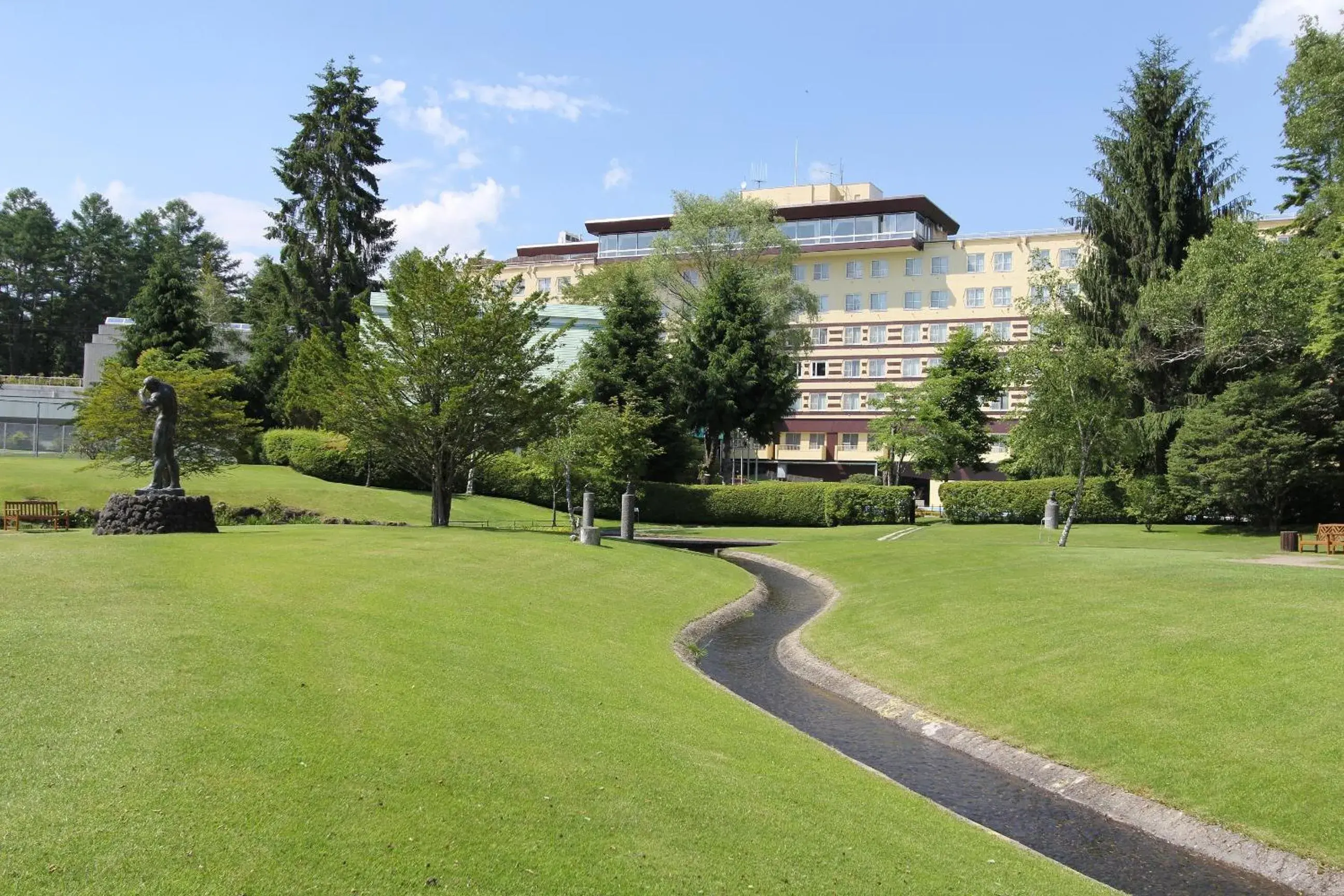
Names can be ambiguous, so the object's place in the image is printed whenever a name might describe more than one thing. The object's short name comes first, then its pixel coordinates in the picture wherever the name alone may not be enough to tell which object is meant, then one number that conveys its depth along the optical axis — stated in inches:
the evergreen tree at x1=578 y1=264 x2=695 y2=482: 2197.3
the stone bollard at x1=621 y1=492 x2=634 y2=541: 1587.1
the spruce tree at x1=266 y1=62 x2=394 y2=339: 2418.8
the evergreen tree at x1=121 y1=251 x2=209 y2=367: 2277.3
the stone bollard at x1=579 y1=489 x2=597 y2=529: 1349.7
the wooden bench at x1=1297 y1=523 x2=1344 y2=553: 1144.8
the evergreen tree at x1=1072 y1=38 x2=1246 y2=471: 1840.6
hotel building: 3166.8
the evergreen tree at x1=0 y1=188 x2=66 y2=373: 3558.1
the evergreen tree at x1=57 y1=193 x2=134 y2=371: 3678.6
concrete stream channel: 397.4
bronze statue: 1045.8
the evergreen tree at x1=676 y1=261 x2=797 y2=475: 2262.6
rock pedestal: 1005.2
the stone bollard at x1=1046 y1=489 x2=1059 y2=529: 1696.6
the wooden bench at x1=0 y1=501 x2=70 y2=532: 1290.6
